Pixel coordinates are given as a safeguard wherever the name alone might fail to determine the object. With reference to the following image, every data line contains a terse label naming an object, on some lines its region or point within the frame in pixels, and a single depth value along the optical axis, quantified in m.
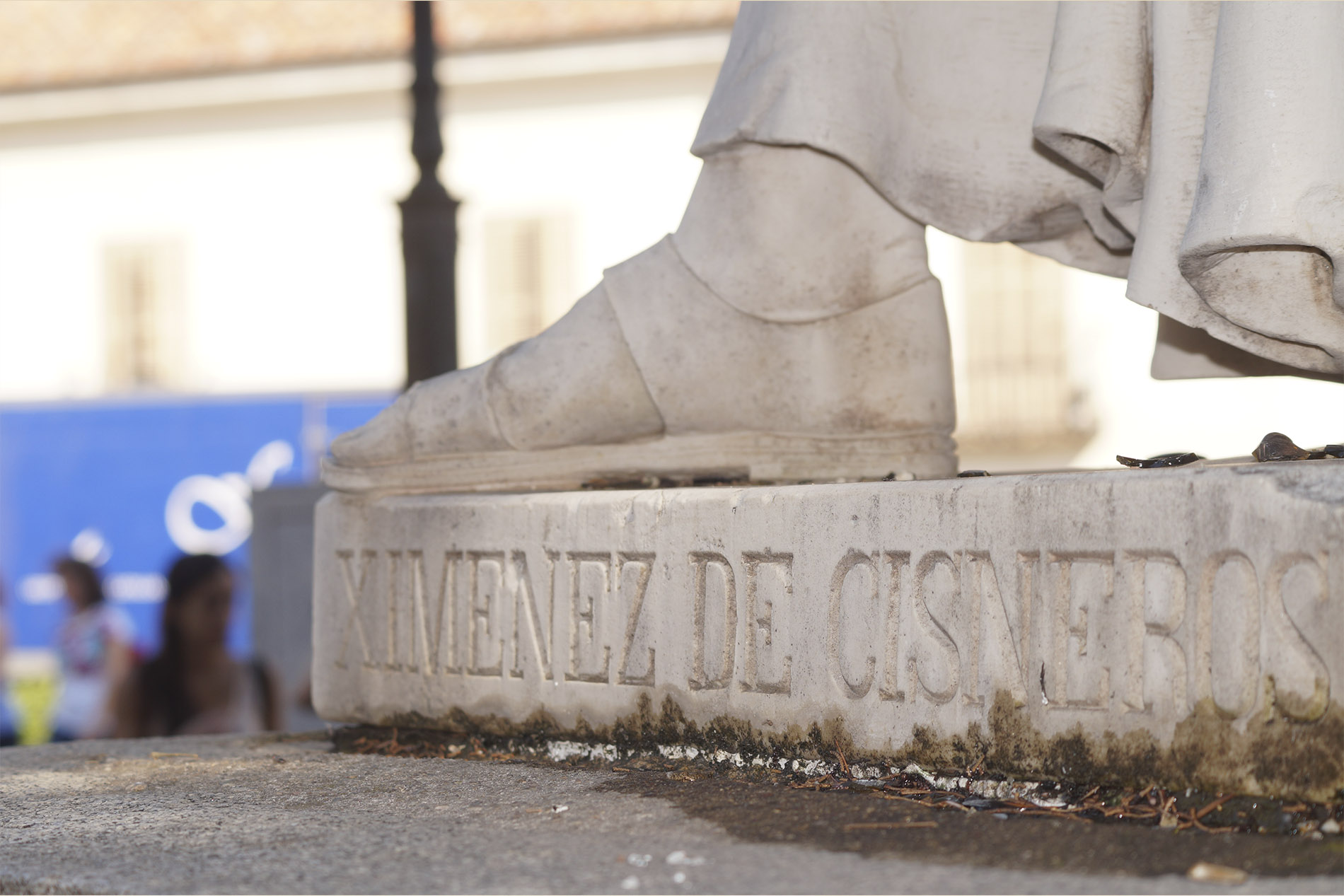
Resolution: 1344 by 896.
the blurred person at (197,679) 4.83
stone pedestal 1.78
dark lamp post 5.29
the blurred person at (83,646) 6.76
